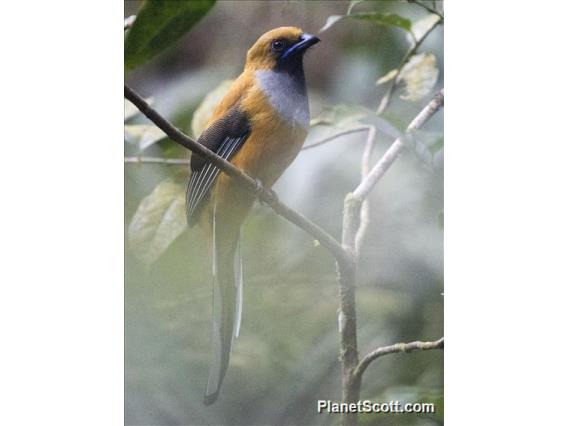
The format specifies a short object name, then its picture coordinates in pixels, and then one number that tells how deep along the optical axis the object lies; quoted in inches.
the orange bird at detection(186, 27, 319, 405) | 158.9
